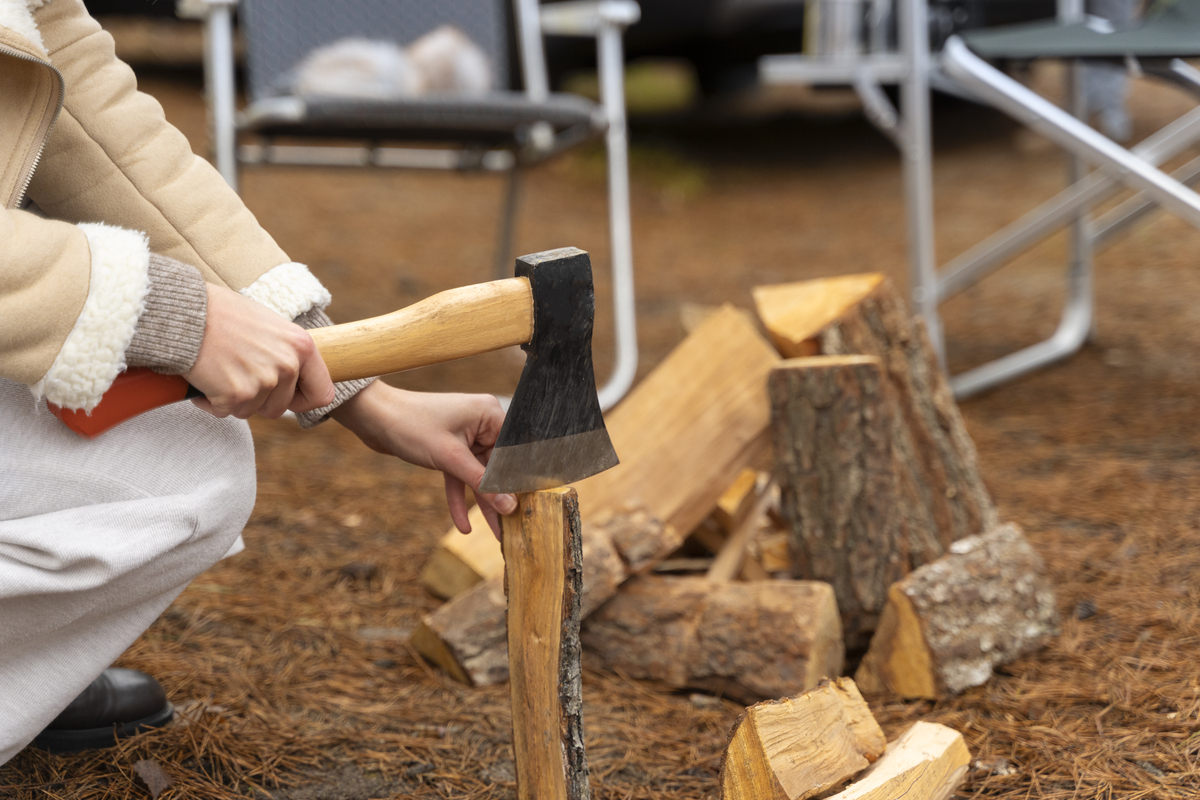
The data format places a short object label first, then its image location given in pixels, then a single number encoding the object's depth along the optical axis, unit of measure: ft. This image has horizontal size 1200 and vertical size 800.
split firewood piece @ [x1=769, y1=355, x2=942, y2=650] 12.64
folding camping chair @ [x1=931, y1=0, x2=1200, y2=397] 13.92
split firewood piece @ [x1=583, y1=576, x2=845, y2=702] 12.39
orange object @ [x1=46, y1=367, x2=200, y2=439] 11.04
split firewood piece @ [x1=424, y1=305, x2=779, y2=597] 13.03
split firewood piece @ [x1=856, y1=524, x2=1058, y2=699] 12.36
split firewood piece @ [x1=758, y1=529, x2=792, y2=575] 13.33
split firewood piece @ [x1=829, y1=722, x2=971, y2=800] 11.51
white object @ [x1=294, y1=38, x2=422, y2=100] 15.95
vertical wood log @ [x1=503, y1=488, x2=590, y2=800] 11.35
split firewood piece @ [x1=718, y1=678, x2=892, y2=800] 11.45
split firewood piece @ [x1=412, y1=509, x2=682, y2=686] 12.55
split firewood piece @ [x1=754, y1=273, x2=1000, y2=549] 12.94
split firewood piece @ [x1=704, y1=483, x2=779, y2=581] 13.03
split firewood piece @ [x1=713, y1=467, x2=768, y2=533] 13.27
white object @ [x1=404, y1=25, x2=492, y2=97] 16.71
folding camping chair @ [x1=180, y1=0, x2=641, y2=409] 14.58
